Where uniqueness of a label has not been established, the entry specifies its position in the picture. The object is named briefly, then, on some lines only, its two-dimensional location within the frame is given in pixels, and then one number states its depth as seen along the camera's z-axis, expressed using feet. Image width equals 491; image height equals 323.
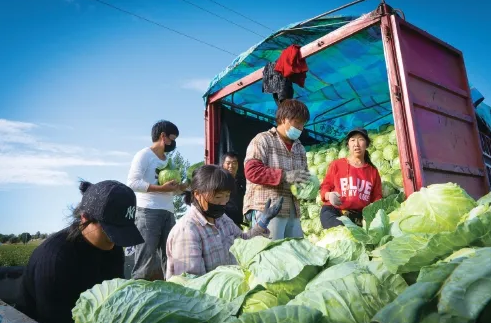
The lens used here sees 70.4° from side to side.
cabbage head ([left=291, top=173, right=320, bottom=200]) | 11.14
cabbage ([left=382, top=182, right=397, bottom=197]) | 15.63
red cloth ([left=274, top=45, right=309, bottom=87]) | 14.99
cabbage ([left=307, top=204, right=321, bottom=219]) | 19.31
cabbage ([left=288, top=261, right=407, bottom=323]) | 2.94
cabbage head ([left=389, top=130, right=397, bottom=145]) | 19.40
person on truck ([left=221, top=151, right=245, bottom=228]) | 14.01
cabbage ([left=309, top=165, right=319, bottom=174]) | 21.61
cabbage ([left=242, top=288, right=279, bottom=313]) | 3.33
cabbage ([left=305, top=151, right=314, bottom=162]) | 23.04
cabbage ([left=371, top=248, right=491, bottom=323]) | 2.36
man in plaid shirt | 10.99
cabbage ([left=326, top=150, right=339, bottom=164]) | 21.53
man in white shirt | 13.09
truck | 12.00
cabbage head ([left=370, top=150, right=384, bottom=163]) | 19.54
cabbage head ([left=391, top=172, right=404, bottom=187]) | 16.01
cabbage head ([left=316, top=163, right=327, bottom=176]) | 20.98
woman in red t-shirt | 11.86
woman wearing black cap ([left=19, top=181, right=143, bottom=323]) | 6.65
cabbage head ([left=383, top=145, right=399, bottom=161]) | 18.80
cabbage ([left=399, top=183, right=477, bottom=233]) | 4.60
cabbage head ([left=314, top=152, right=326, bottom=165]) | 22.22
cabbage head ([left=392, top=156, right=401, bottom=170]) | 17.79
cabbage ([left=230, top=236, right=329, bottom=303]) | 3.54
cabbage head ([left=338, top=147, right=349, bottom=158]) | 20.80
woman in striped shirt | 7.85
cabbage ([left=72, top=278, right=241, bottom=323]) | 3.17
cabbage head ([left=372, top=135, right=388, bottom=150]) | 19.91
